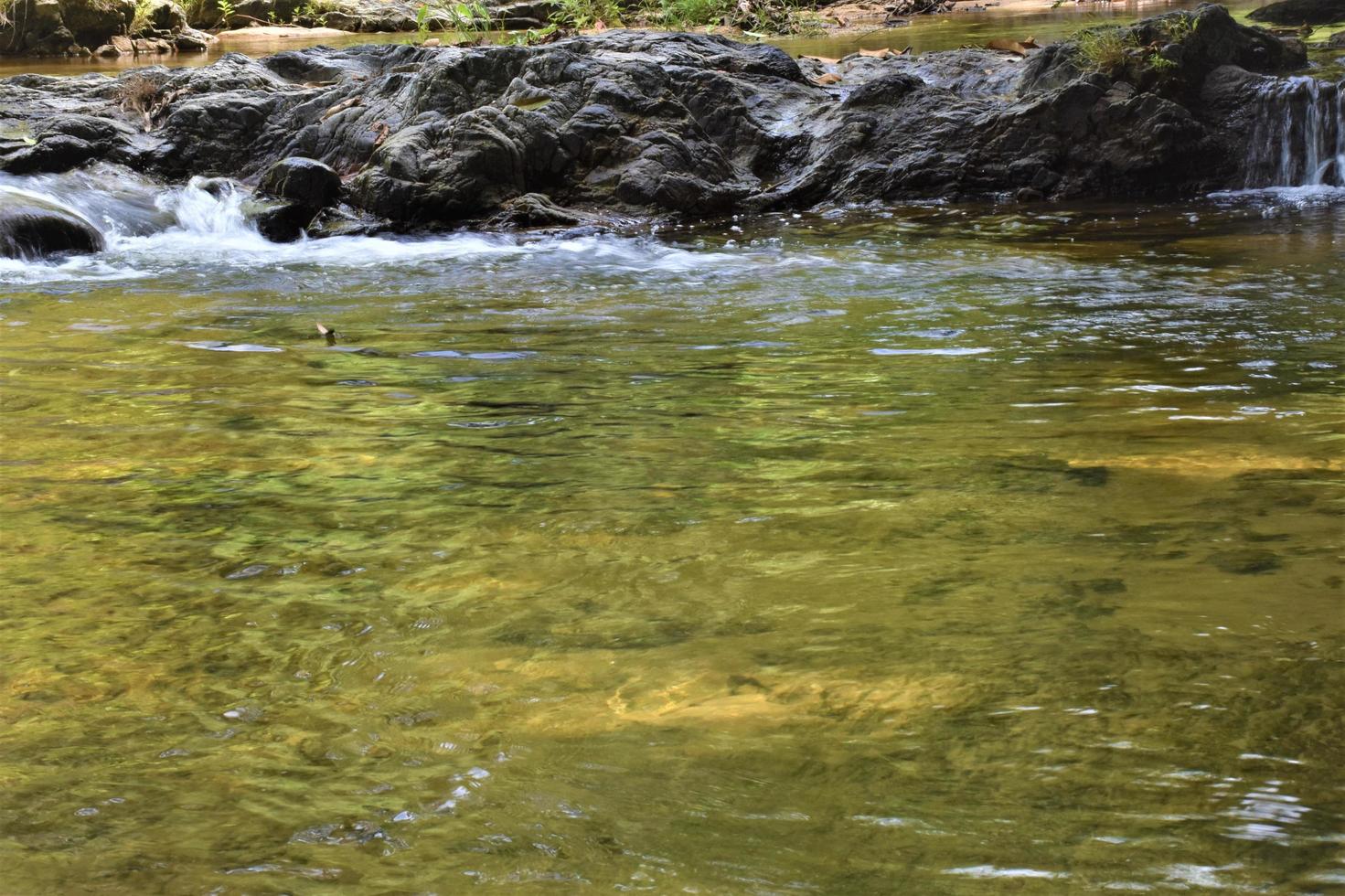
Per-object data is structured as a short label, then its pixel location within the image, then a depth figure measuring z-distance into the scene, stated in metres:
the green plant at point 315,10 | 23.34
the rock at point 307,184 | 8.84
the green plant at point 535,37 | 11.69
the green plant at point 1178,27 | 9.35
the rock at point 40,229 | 7.66
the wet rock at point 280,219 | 8.48
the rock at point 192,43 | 20.66
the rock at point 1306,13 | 12.70
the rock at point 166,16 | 21.20
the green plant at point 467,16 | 12.30
